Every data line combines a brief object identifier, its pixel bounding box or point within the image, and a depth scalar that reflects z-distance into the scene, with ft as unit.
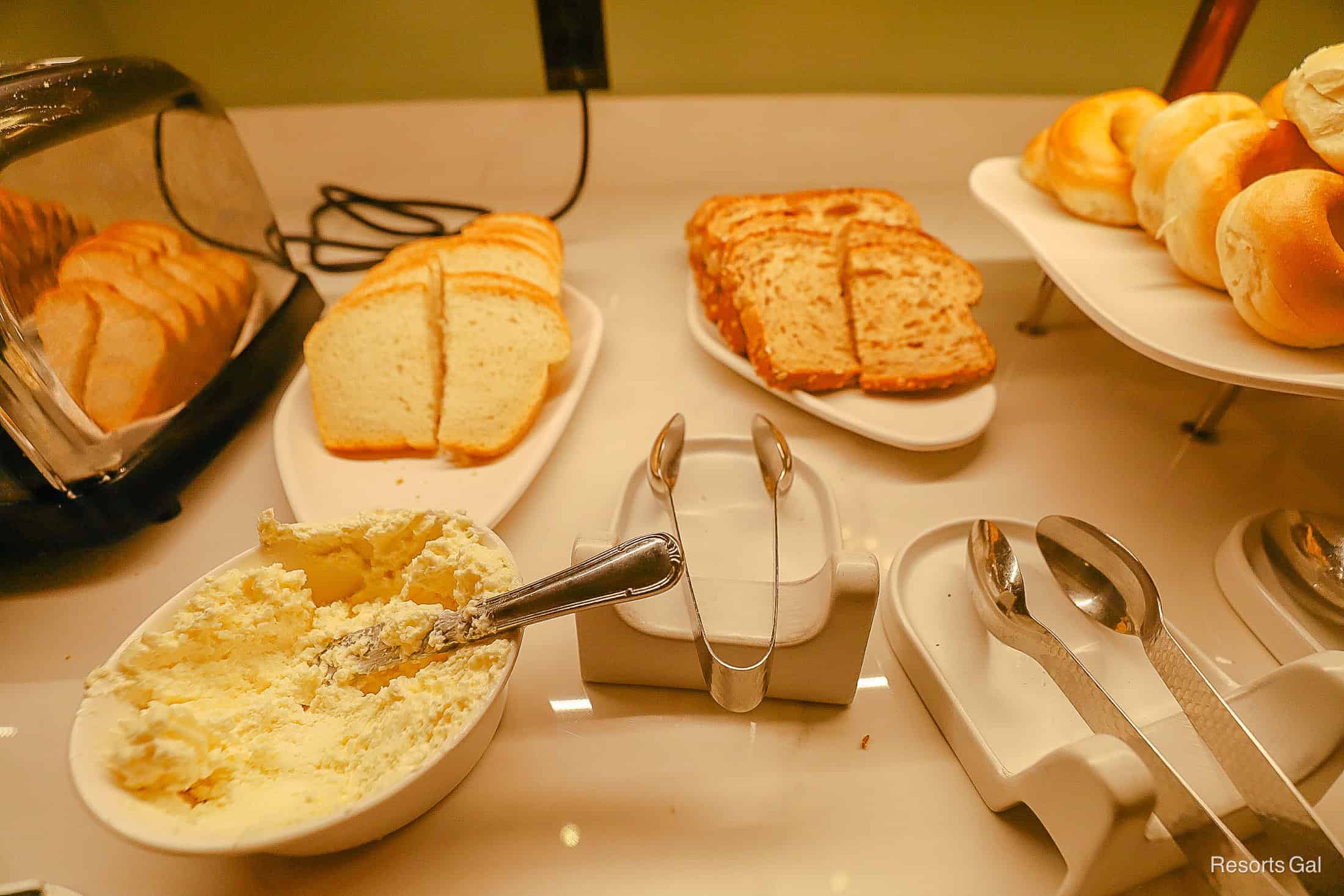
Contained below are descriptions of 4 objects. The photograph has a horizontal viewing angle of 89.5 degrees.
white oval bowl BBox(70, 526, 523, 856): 1.26
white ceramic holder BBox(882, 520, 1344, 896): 1.31
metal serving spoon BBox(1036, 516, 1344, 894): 1.30
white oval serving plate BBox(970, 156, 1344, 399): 1.94
